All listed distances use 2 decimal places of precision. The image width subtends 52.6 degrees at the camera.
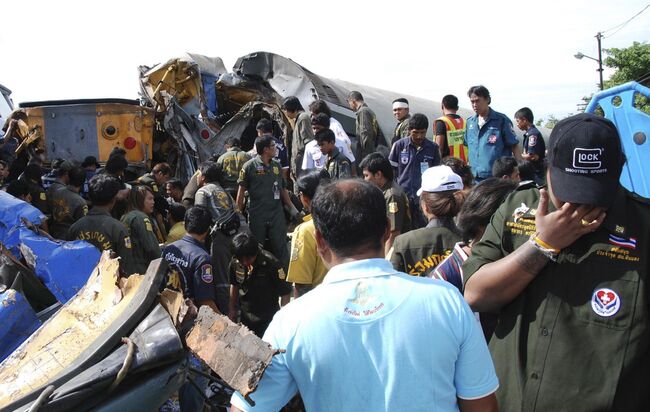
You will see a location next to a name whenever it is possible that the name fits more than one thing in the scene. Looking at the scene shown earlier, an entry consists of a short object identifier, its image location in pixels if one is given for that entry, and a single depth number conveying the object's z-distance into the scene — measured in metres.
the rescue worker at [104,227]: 5.14
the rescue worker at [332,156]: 6.71
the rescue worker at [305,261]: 4.34
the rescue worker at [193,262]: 4.79
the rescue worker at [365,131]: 8.34
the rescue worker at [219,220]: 5.61
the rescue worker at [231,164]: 8.33
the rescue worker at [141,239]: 5.48
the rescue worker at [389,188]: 5.10
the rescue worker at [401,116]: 7.69
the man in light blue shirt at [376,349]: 1.66
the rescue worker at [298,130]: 8.12
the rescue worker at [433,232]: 3.50
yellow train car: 9.78
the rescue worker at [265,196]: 7.33
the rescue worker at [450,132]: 7.57
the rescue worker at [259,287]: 5.04
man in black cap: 1.85
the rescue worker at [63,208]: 6.82
